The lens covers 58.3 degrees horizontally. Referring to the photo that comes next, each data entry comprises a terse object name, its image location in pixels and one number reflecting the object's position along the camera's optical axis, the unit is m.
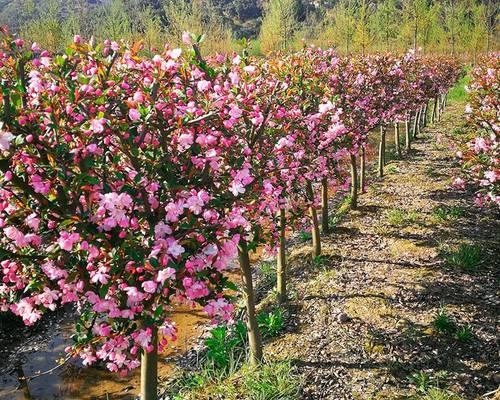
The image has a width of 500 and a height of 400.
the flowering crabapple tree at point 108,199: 2.60
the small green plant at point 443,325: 5.44
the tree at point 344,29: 37.53
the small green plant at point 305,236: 9.63
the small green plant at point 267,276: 8.06
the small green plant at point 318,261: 7.87
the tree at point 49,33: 31.88
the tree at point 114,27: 36.23
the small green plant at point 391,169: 13.45
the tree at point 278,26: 37.31
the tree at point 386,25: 40.66
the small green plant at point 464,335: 5.28
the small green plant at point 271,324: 6.16
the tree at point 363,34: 32.34
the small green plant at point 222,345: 5.77
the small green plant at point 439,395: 4.25
